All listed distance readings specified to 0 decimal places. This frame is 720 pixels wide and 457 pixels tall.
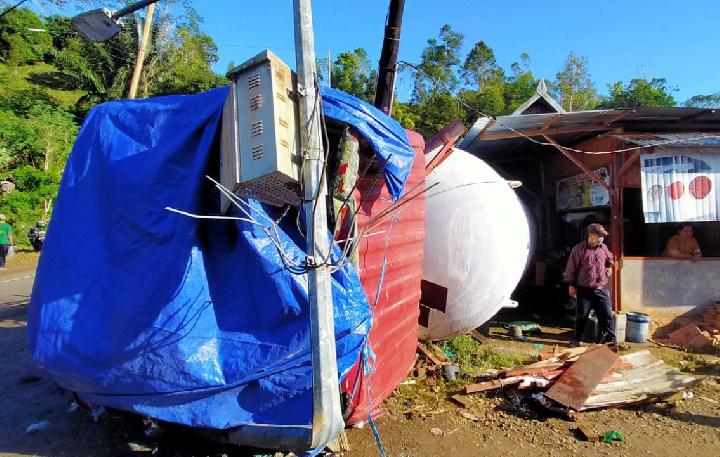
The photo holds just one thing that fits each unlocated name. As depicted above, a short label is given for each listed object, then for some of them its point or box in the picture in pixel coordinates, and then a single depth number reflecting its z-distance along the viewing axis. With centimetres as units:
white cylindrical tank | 573
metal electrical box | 240
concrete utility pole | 249
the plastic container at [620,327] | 703
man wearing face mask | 664
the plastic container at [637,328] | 700
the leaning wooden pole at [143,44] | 1243
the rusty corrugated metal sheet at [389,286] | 365
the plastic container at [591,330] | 690
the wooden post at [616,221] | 798
